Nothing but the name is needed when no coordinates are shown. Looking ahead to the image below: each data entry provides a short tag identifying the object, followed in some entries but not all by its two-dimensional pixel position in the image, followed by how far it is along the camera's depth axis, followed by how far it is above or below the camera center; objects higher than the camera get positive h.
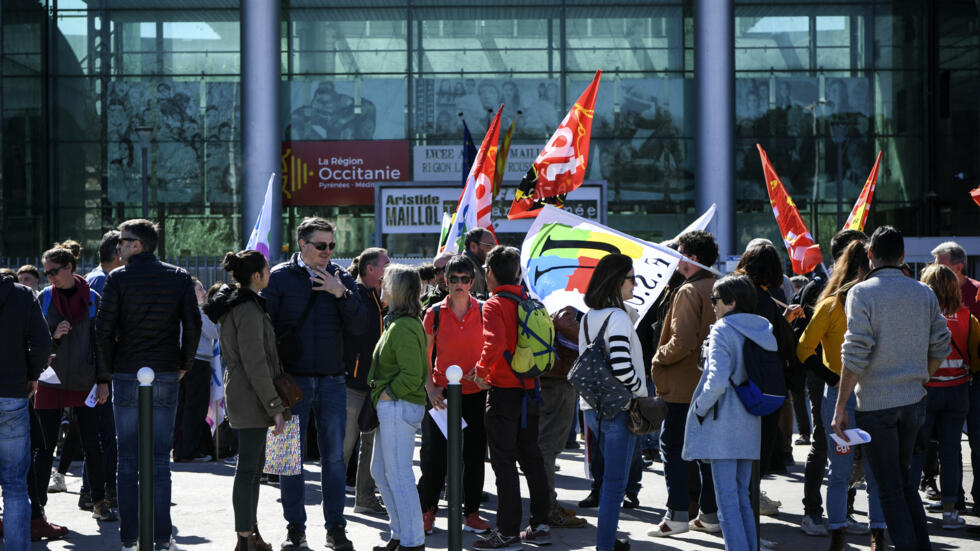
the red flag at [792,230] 11.17 +0.40
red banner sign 27.45 +2.45
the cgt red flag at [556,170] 11.70 +1.02
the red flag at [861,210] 13.34 +0.68
